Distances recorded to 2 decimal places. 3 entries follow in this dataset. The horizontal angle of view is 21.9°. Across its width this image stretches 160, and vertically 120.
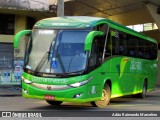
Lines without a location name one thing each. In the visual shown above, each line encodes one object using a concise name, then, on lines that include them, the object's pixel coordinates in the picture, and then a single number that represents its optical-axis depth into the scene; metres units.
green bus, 13.81
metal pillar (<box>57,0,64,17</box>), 23.69
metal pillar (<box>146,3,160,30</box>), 34.41
